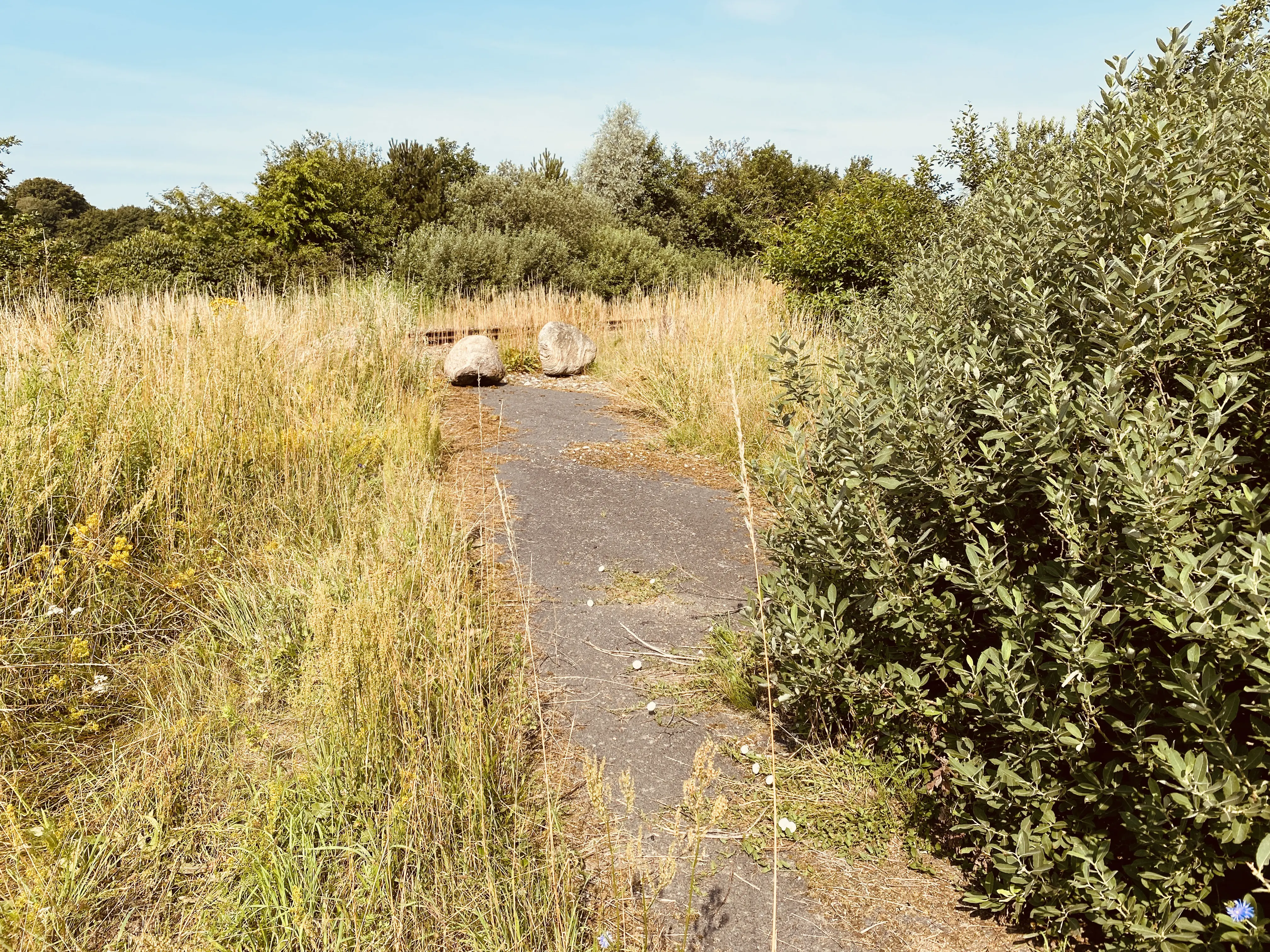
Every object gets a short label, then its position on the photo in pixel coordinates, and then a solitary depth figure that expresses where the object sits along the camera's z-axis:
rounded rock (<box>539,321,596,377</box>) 11.22
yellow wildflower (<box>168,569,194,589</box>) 3.49
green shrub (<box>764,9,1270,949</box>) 1.57
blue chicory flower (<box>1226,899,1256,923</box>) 1.38
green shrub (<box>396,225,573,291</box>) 15.10
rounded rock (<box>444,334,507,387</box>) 10.16
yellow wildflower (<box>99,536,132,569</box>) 3.29
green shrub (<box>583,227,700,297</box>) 16.94
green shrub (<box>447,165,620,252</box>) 18.09
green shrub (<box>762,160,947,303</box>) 8.67
